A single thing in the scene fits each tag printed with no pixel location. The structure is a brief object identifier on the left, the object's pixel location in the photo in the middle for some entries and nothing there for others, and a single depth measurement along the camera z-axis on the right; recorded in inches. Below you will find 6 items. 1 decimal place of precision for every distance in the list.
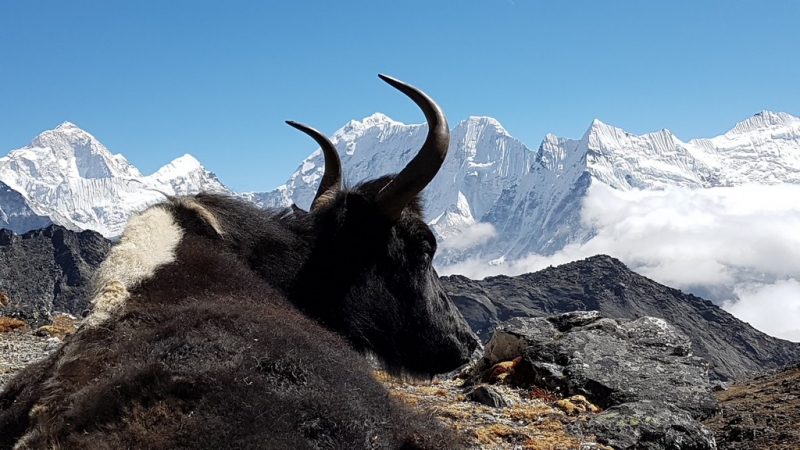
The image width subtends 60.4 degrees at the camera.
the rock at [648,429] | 345.4
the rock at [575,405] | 407.2
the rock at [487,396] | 398.9
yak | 171.6
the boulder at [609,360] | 444.5
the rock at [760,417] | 383.9
